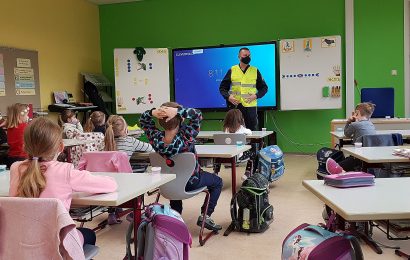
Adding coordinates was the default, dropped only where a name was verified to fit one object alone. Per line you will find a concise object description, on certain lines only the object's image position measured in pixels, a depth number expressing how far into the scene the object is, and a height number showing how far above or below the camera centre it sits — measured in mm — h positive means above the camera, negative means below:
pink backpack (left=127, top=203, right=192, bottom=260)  2146 -696
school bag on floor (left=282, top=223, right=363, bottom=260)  1612 -587
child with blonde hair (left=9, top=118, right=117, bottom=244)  1885 -319
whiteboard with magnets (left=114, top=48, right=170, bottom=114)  8422 +467
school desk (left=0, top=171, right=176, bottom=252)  1935 -442
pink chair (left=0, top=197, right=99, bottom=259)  1613 -492
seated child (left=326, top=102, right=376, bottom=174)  4141 -322
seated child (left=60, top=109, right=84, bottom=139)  5570 -305
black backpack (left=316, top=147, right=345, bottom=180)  4824 -706
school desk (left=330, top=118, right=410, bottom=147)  6187 -424
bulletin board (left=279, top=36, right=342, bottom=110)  7484 +441
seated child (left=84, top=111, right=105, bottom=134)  5797 -269
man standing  6656 +151
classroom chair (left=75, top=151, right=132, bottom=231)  3025 -430
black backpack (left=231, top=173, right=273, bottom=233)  3517 -916
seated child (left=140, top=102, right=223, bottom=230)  3111 -230
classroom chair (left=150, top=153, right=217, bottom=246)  3115 -526
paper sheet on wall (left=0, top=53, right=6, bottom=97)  6652 +369
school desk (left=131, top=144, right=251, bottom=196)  3533 -452
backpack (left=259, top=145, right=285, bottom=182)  4945 -747
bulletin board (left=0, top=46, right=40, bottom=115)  6699 +454
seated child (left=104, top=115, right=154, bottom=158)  3734 -341
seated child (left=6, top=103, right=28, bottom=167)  4992 -287
